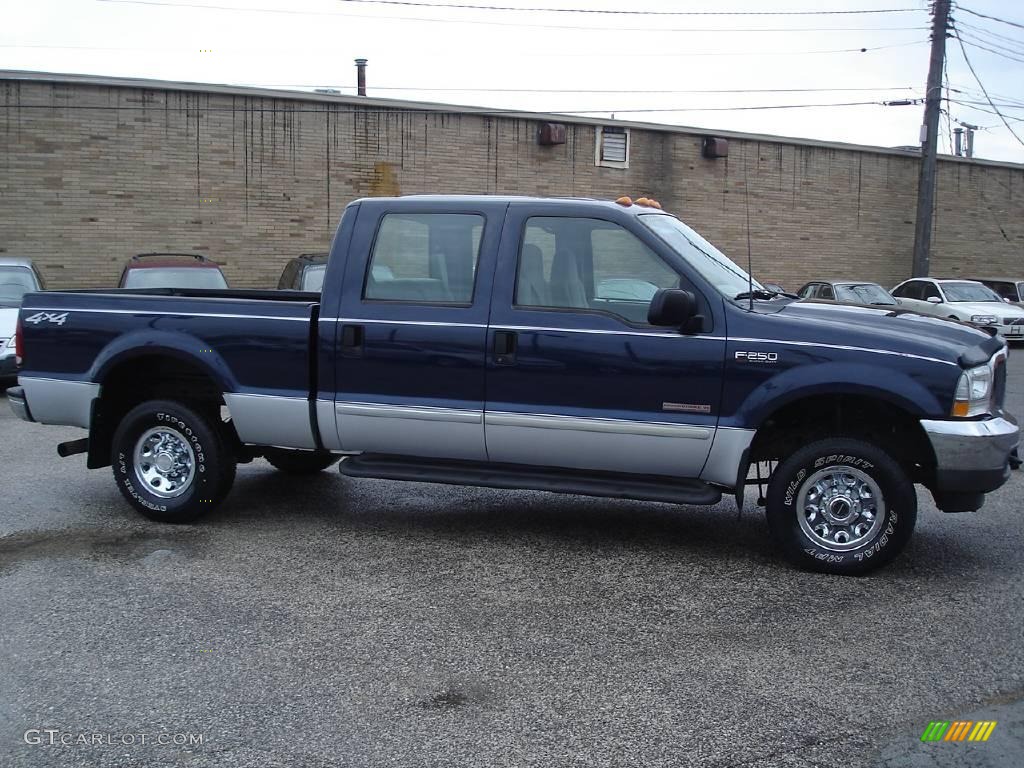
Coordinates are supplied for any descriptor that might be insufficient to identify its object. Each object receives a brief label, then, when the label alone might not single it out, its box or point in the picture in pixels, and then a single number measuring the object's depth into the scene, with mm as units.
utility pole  25406
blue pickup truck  5293
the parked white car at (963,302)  21531
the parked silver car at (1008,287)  25188
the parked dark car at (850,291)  20938
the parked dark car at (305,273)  13641
